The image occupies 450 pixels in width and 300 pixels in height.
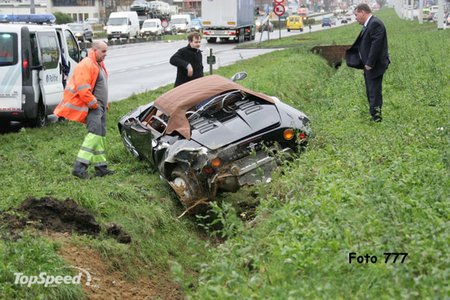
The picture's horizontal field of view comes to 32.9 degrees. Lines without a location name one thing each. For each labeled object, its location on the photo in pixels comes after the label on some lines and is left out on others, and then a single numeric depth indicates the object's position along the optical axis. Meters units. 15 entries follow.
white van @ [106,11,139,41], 57.94
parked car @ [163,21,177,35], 71.94
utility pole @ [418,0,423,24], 60.72
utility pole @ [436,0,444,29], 44.80
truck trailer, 49.47
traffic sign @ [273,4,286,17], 36.56
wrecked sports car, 8.41
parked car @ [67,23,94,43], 47.54
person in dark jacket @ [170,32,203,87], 12.29
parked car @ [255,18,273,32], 69.68
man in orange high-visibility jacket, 9.78
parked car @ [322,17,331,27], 83.73
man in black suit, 10.91
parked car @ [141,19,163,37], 64.25
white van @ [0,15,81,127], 13.36
